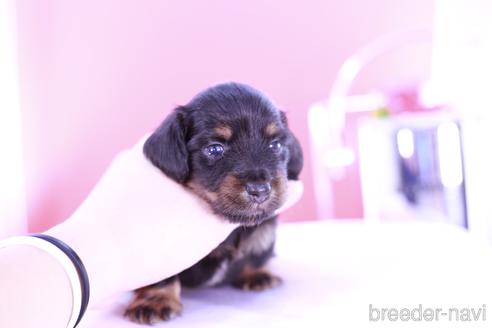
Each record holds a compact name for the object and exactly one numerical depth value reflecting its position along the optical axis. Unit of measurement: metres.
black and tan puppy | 0.31
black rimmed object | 0.28
